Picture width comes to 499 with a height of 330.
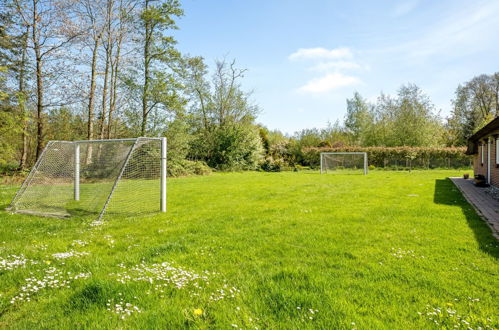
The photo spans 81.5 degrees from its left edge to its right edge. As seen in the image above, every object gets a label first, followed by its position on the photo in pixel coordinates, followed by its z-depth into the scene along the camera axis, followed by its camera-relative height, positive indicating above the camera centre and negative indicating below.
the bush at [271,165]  29.62 +0.45
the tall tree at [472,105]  39.34 +9.29
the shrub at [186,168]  20.56 +0.06
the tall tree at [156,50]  20.11 +8.41
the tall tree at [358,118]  42.62 +7.99
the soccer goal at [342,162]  28.81 +0.82
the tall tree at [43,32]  16.22 +7.88
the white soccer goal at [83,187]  7.50 -0.66
